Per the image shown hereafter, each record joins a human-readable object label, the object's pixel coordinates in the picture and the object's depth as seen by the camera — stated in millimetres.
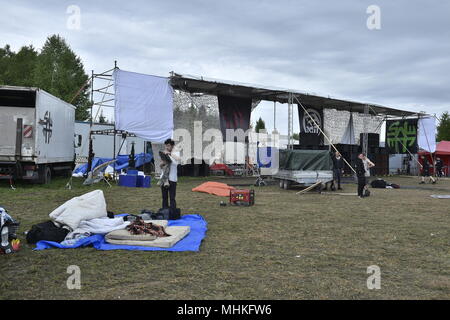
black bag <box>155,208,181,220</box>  8046
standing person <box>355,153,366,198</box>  13508
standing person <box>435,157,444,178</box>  30464
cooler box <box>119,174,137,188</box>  16312
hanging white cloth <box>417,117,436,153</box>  30406
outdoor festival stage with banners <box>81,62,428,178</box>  19622
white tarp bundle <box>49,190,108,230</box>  6130
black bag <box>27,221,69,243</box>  5762
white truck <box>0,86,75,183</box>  13617
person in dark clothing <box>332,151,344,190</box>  17328
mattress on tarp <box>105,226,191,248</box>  5699
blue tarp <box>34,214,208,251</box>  5602
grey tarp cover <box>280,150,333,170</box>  16656
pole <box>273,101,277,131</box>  25114
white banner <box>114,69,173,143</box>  17719
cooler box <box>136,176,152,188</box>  16359
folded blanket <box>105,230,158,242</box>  5860
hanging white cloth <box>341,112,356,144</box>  29441
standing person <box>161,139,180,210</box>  8414
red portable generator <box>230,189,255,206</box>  10875
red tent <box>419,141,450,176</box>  34091
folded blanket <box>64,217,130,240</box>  5969
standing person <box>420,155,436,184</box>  23289
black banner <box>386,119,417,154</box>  30891
